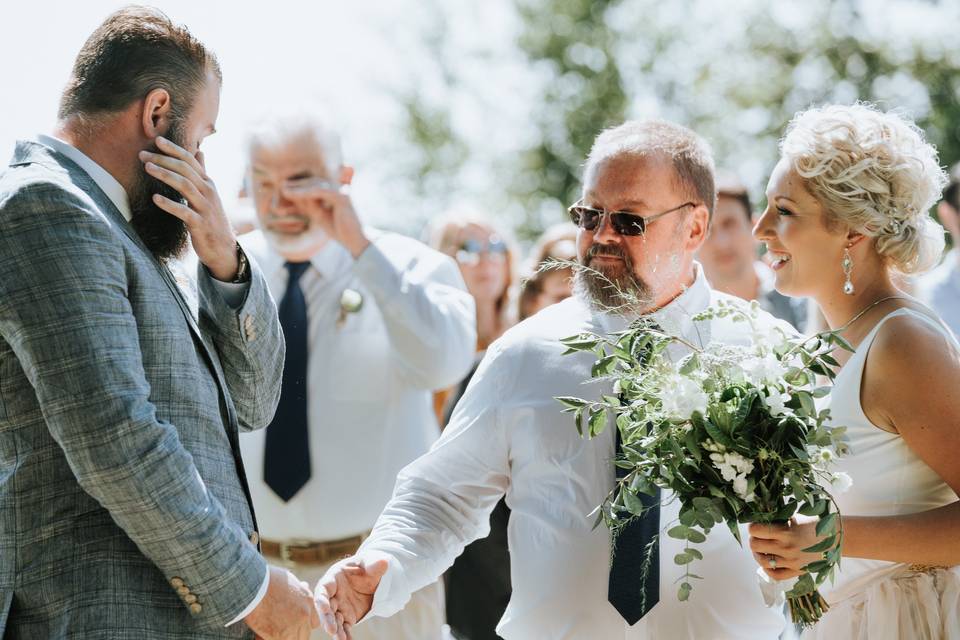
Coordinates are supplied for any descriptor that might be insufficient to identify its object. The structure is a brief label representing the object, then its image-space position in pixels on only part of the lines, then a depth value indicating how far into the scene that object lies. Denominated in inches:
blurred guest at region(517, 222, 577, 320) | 269.1
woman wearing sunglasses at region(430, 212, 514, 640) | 289.1
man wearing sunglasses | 133.0
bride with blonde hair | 127.2
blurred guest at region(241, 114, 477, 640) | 199.3
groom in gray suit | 107.3
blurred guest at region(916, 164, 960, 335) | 288.8
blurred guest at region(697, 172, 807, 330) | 268.7
